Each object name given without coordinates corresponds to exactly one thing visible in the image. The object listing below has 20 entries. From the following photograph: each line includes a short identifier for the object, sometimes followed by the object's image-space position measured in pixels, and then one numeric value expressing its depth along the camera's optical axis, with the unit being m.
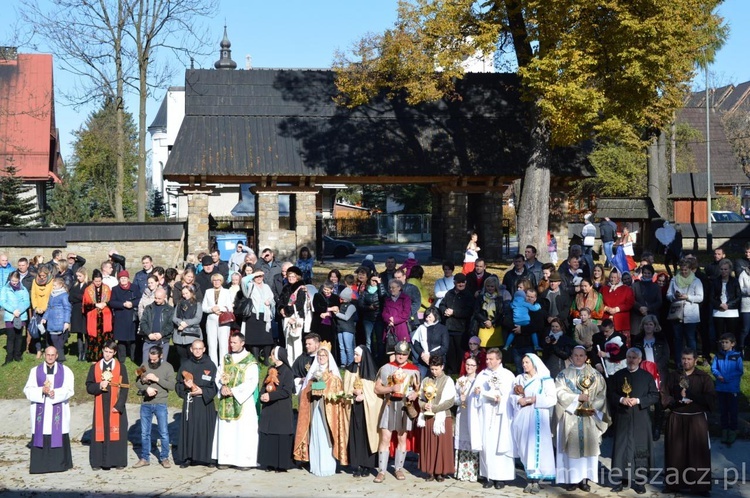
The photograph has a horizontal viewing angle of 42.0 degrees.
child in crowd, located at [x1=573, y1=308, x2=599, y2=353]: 13.53
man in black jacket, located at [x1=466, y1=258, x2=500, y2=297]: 15.55
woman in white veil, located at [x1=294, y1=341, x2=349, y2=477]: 12.08
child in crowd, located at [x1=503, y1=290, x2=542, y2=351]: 14.45
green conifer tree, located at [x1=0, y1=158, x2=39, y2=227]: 34.84
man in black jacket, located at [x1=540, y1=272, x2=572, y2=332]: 14.64
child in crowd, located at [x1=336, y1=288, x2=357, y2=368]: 15.17
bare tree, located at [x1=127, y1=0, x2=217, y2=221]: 30.70
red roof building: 40.34
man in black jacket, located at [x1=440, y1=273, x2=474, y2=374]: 15.07
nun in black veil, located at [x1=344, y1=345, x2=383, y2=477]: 12.03
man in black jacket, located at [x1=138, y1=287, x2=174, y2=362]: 14.77
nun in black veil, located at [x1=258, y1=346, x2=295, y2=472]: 12.18
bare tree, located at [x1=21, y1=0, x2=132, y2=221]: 30.61
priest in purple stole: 12.20
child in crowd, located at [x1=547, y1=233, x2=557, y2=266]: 24.98
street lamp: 27.70
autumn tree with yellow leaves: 22.09
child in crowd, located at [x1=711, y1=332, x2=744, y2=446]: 12.49
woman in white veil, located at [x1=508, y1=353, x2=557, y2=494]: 11.40
